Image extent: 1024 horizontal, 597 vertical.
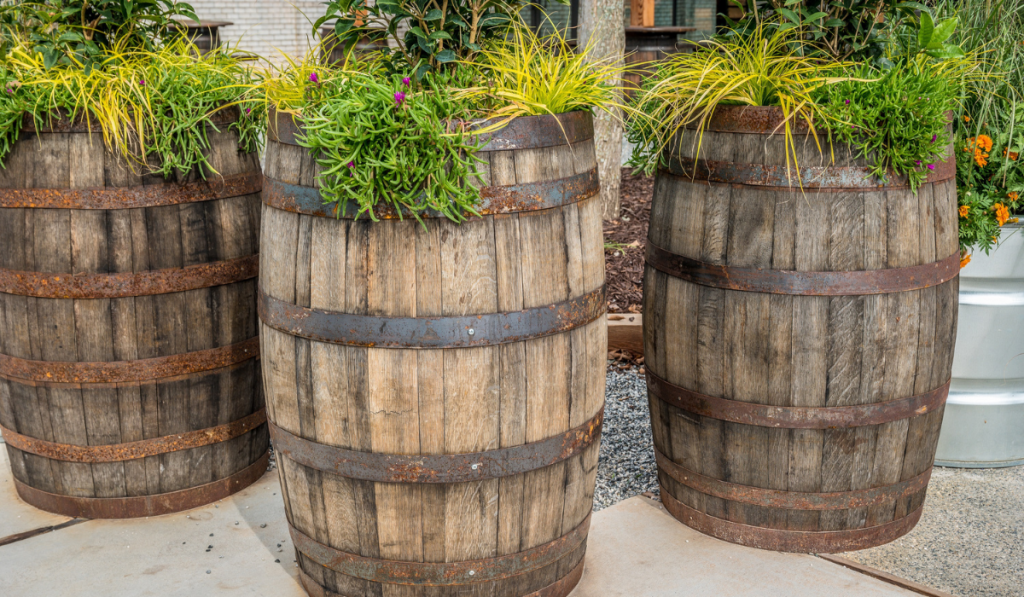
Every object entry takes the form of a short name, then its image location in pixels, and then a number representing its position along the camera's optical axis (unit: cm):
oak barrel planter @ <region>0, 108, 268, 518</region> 289
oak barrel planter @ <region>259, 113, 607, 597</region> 222
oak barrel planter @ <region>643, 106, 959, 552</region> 269
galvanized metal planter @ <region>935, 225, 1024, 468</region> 349
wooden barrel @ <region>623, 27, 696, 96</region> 1188
